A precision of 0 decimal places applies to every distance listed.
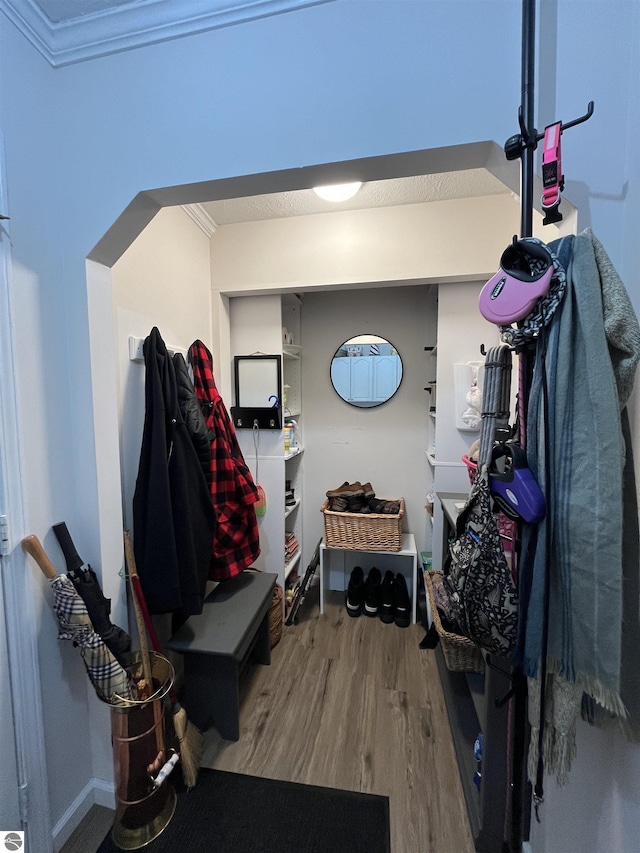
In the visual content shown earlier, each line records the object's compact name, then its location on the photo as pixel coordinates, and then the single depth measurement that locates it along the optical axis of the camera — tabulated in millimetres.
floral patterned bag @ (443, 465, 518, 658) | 678
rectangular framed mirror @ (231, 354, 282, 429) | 2127
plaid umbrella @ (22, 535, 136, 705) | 1000
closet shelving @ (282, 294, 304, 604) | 2379
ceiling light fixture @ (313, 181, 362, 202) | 1541
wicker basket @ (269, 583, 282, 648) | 1989
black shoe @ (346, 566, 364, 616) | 2340
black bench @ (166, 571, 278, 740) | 1354
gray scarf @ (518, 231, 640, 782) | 579
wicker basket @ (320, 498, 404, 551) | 2150
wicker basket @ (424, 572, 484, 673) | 1426
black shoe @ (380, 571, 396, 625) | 2279
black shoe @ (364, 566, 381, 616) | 2307
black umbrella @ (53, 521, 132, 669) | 1049
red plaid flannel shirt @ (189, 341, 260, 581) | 1638
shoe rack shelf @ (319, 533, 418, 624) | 2498
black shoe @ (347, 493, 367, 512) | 2227
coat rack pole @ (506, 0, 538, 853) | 642
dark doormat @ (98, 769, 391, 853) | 1119
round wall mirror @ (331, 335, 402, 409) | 2414
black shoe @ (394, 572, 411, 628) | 2230
